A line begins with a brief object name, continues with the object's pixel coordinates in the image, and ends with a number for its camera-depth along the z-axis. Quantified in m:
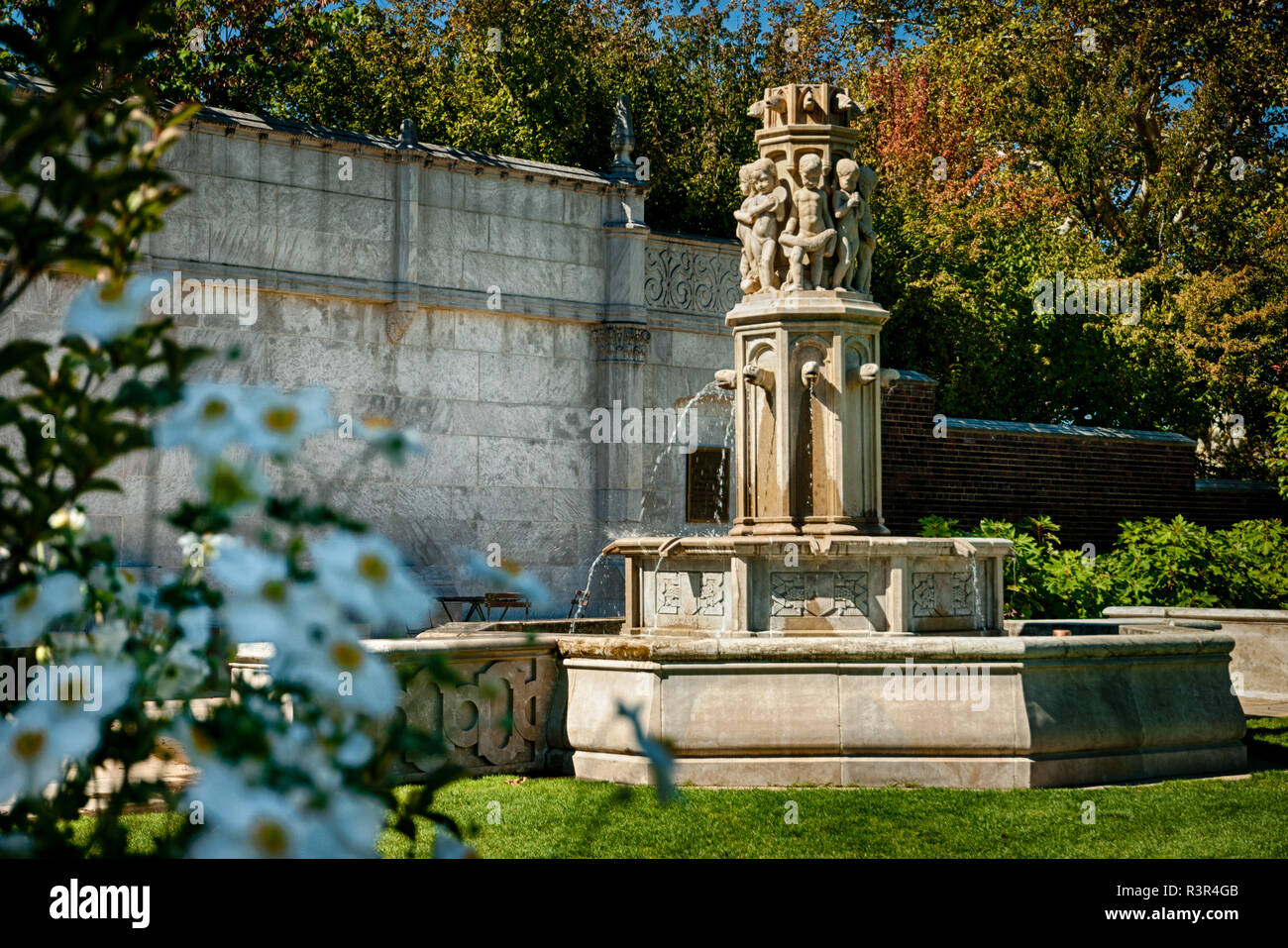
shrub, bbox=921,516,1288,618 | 14.09
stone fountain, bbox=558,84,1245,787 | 7.98
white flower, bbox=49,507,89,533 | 2.04
